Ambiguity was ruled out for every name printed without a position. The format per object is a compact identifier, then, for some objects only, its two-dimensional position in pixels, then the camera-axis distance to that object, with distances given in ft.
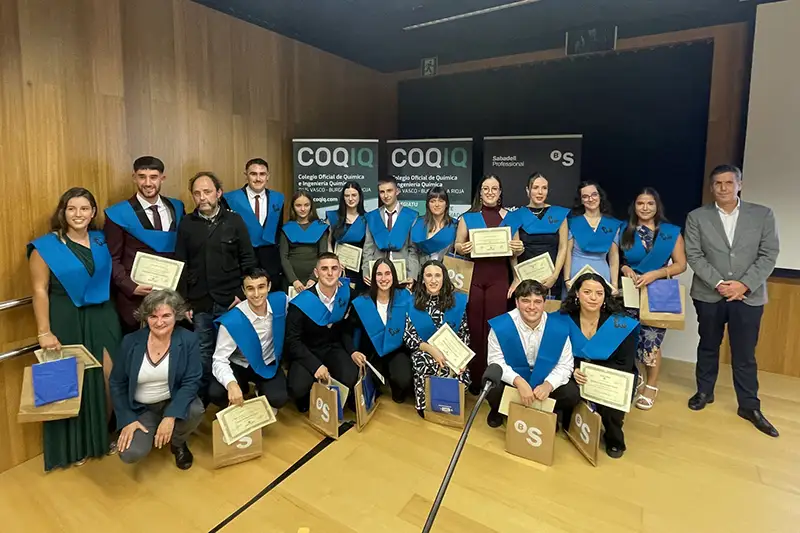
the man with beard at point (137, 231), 8.50
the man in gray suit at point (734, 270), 9.20
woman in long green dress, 7.75
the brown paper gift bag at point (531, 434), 7.88
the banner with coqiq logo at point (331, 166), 13.38
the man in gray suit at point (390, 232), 11.05
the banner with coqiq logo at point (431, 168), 14.52
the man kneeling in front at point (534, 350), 8.36
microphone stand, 4.50
